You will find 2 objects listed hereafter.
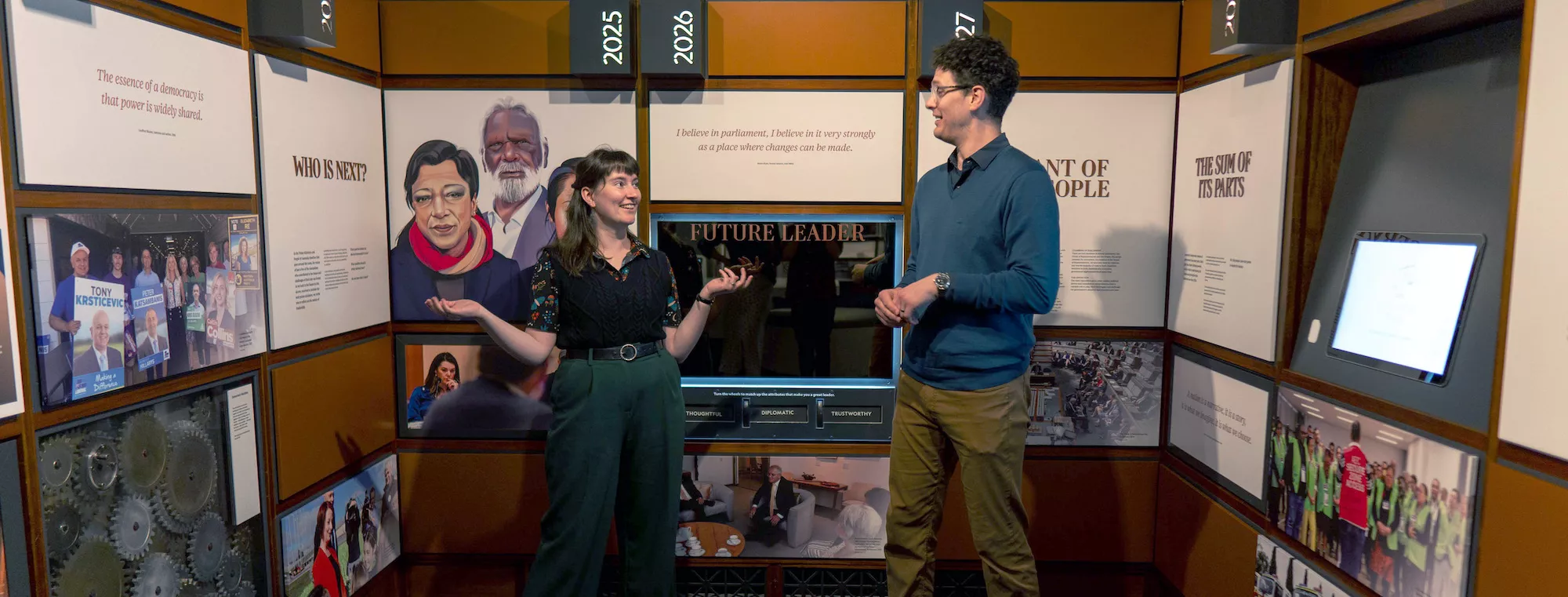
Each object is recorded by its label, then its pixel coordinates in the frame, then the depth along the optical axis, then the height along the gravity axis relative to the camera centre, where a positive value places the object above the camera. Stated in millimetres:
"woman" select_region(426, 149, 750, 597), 2545 -481
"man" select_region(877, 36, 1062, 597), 2193 -191
